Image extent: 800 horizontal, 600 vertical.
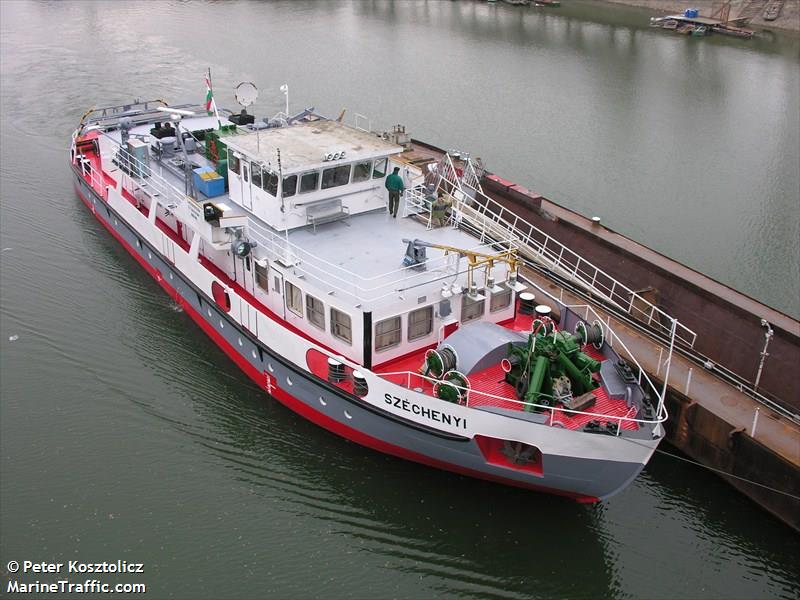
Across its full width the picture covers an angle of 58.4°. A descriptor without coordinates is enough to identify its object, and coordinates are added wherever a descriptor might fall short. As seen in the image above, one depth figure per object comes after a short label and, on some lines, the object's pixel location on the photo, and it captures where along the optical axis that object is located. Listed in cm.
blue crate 1917
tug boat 1355
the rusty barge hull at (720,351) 1470
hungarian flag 2409
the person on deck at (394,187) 1720
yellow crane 1472
